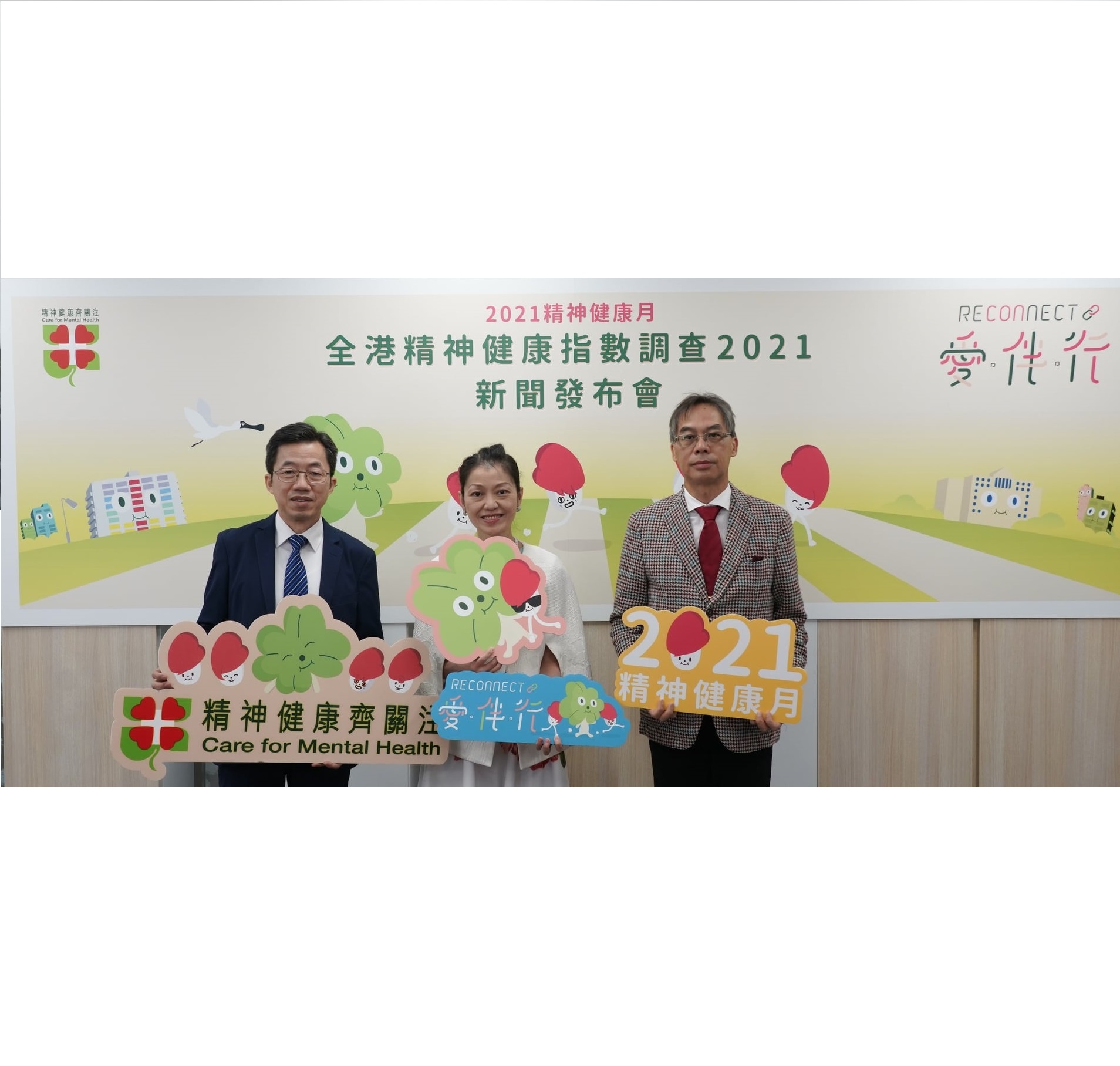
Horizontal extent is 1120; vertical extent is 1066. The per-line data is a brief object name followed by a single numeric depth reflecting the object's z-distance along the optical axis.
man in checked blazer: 3.21
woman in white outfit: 3.17
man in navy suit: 3.30
